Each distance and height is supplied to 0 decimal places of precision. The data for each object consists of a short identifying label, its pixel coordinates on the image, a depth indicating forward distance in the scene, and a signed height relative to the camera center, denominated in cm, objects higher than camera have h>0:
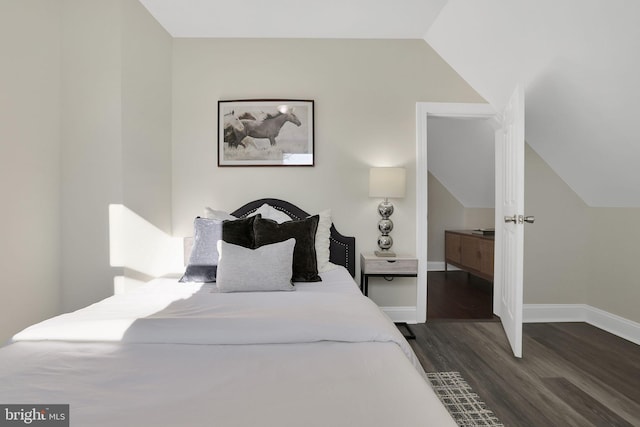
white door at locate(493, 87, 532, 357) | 261 -9
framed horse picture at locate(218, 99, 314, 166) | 345 +71
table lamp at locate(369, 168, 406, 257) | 324 +22
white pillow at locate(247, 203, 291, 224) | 327 -5
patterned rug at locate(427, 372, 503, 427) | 186 -106
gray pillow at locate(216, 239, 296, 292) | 222 -37
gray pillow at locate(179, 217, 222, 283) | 257 -32
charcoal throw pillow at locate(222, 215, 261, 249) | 270 -18
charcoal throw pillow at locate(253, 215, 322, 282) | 265 -23
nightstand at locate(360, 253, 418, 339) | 318 -50
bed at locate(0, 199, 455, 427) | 97 -53
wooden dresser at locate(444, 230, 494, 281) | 465 -61
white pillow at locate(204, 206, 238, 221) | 311 -6
